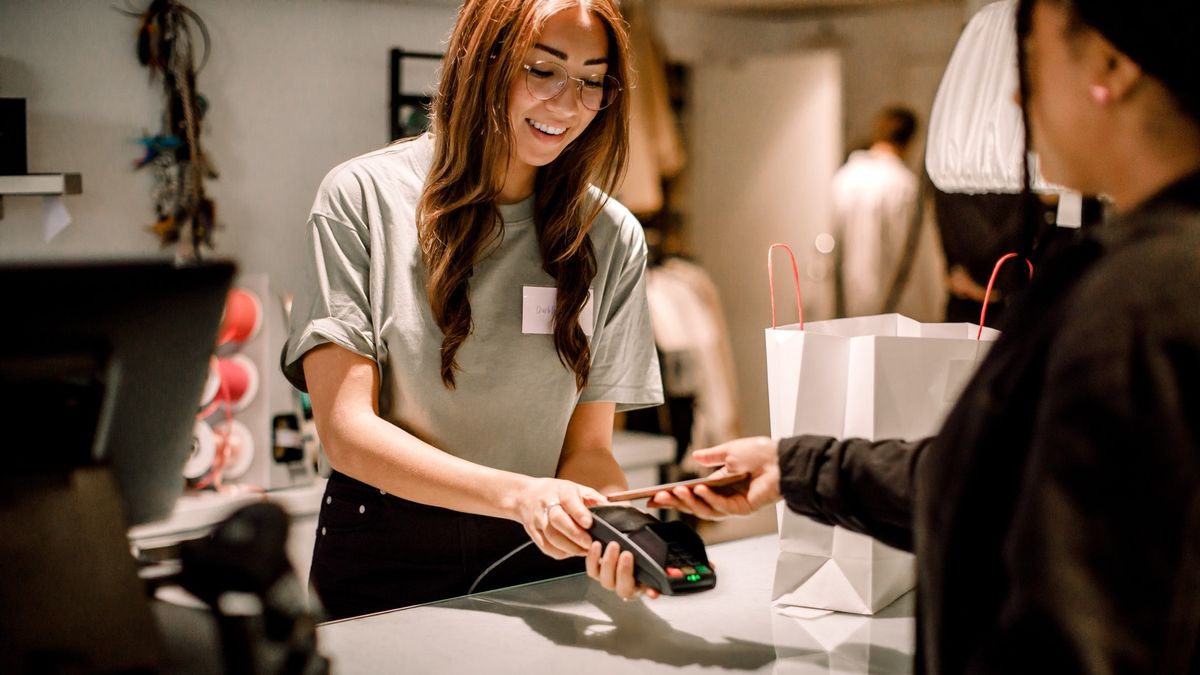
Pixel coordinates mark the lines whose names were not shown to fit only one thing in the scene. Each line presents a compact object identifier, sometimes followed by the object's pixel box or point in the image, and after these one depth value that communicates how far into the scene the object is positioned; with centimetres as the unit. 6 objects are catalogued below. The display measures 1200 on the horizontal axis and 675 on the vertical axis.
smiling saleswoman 131
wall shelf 244
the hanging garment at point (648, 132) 387
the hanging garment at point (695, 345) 380
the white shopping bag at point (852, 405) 117
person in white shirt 433
